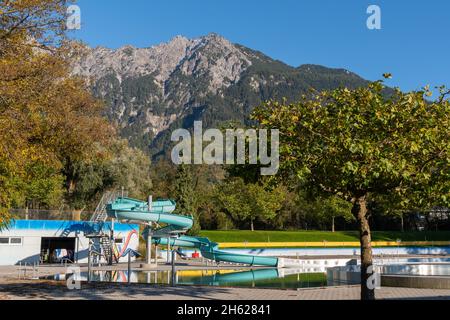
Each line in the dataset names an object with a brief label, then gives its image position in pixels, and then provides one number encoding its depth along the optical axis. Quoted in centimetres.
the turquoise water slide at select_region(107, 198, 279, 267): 3209
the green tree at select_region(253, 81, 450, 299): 1099
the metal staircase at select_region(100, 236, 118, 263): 3528
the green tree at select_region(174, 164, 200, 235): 5849
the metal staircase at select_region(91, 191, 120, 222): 3836
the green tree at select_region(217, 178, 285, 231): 6412
